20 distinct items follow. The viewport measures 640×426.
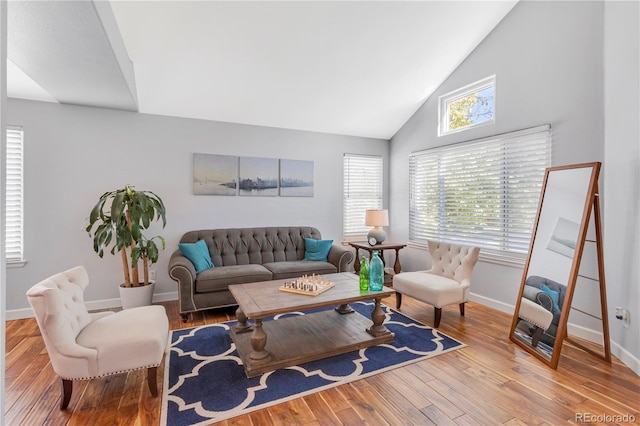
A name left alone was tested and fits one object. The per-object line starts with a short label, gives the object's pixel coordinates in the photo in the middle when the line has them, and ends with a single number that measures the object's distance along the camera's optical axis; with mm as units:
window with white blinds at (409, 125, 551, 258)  3343
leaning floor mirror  2430
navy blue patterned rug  1942
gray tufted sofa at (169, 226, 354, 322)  3346
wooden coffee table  2357
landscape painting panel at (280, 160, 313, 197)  4723
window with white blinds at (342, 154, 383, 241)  5238
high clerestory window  3797
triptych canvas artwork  4254
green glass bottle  2838
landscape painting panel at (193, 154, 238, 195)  4219
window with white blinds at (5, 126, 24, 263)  3439
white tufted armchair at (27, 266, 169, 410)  1792
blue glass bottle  2839
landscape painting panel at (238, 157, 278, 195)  4465
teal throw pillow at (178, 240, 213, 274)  3584
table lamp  4676
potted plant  3238
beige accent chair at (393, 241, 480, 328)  3150
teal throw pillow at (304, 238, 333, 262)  4340
